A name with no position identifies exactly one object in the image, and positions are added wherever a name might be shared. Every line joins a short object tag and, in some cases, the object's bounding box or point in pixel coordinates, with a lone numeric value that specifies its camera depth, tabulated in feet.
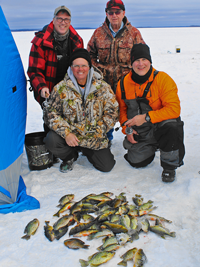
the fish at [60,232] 7.15
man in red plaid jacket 10.48
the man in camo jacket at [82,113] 9.98
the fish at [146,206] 7.97
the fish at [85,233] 7.09
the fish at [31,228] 7.15
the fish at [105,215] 7.64
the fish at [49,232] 7.09
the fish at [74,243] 6.69
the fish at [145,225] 7.14
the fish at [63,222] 7.47
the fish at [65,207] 8.00
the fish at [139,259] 6.09
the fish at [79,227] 7.23
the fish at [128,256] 6.17
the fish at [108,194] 8.80
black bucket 10.53
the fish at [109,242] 6.64
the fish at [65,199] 8.56
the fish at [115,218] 7.54
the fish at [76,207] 8.09
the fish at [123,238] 6.77
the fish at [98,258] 6.12
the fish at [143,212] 7.79
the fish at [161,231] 6.95
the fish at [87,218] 7.72
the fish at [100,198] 8.58
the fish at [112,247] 6.54
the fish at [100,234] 6.97
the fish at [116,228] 7.12
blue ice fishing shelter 8.38
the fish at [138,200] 8.30
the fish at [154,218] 7.45
